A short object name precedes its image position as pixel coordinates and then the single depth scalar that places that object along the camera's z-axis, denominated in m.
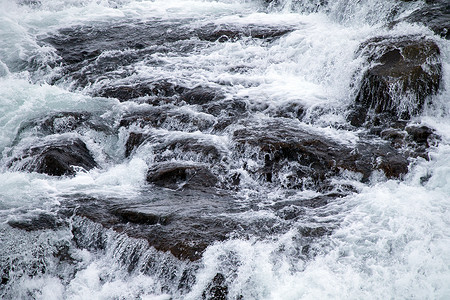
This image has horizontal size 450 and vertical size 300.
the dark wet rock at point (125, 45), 21.20
